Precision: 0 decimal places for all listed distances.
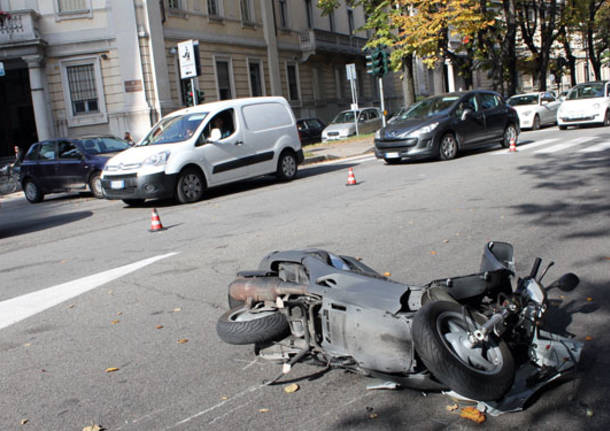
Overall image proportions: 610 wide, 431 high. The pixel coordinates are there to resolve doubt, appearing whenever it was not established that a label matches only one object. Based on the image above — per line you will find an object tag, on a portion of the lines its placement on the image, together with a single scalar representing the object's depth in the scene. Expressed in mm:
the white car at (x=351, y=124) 28844
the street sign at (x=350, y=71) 26308
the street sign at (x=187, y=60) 18636
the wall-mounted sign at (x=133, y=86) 27750
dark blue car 15852
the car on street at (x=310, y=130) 30031
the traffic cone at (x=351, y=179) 12547
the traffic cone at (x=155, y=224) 9414
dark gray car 15359
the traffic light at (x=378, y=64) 23750
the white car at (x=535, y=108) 24766
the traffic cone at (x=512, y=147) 15992
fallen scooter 3010
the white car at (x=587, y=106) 21922
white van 12516
